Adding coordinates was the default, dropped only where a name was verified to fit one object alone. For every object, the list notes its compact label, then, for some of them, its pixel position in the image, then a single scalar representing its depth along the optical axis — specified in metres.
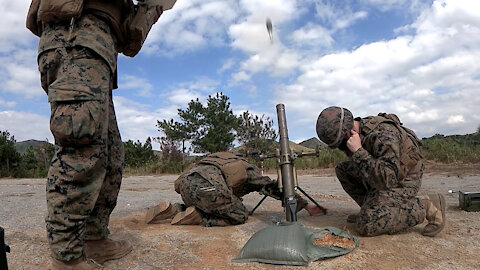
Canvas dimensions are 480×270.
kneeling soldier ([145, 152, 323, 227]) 3.80
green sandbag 2.60
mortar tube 3.21
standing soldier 2.10
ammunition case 4.29
